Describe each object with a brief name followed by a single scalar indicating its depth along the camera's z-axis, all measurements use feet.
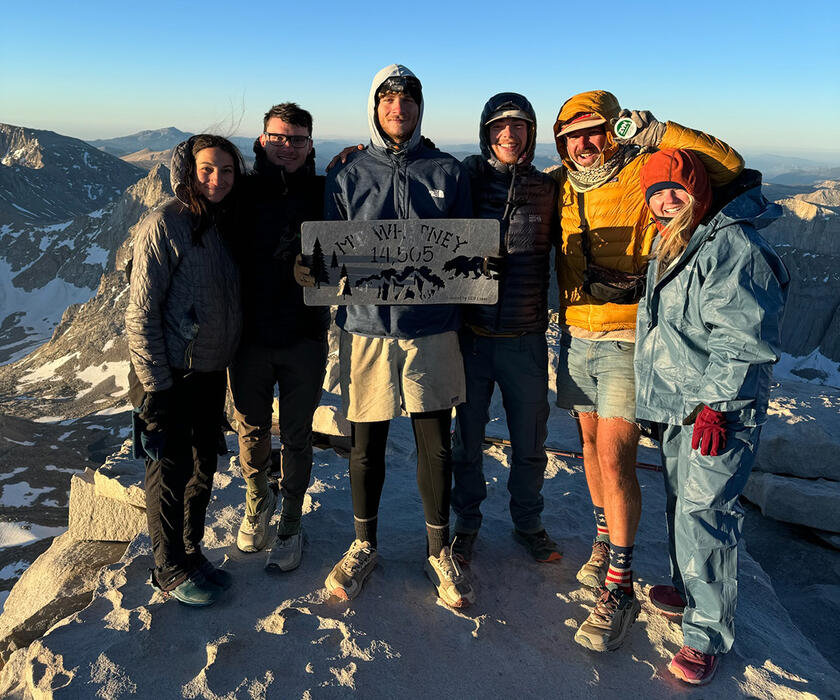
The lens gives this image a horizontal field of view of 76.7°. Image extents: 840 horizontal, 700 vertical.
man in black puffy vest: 13.46
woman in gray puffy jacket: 12.08
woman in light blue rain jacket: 10.30
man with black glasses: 13.25
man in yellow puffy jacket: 12.64
